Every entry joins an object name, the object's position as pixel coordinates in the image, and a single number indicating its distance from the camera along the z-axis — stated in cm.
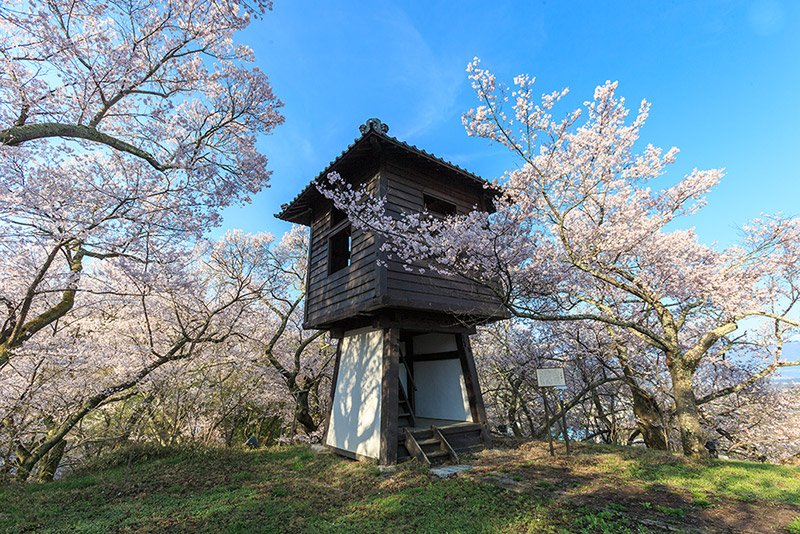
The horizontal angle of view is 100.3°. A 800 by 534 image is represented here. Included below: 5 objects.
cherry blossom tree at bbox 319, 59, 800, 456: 574
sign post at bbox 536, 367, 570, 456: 638
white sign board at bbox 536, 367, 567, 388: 638
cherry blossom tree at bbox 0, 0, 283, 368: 421
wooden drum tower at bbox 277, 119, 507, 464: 654
